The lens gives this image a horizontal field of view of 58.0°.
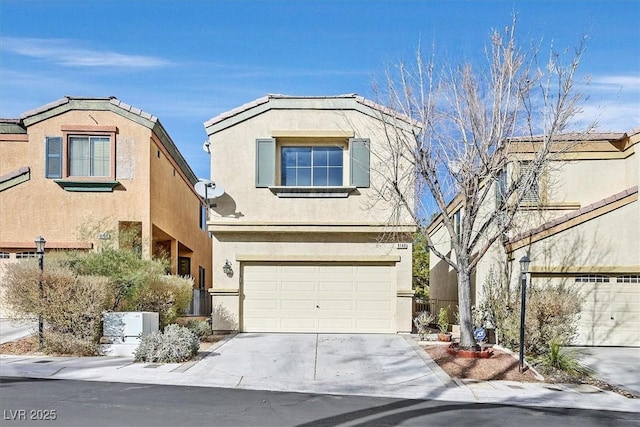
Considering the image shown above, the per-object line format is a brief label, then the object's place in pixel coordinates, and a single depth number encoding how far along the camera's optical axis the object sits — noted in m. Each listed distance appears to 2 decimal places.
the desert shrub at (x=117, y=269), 14.27
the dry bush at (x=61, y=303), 12.98
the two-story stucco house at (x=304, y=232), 17.05
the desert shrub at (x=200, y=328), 15.42
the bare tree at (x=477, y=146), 13.42
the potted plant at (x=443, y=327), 15.68
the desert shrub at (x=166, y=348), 12.38
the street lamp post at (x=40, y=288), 12.97
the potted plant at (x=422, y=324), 16.06
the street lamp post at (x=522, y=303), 12.21
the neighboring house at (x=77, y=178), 18.09
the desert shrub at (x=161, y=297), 14.70
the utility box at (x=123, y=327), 13.43
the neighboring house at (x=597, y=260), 15.81
